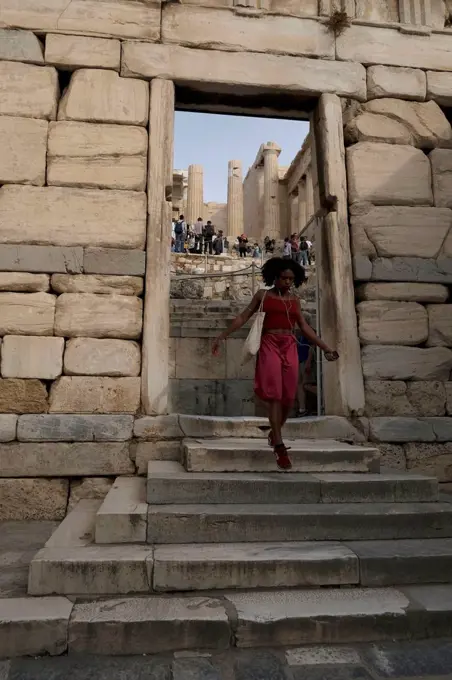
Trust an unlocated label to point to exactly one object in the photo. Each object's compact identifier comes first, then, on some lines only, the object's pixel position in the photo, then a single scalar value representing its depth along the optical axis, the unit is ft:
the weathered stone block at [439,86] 20.01
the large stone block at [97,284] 16.75
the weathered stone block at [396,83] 19.60
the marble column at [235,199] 108.58
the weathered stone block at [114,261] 16.90
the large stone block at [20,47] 17.79
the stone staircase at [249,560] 8.57
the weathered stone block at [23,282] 16.51
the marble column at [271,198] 107.34
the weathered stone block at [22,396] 16.01
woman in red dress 13.33
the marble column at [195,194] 108.11
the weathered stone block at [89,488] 15.63
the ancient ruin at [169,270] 12.25
